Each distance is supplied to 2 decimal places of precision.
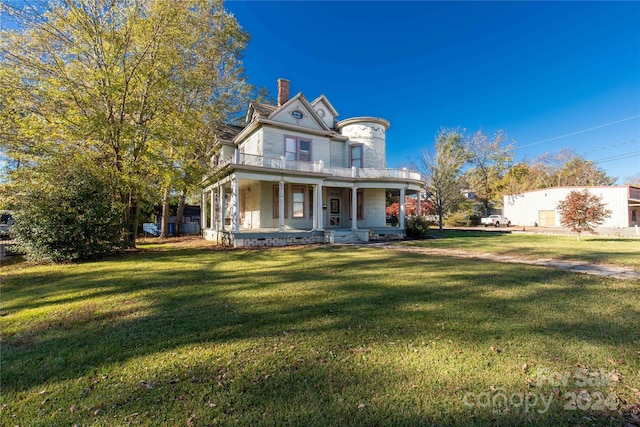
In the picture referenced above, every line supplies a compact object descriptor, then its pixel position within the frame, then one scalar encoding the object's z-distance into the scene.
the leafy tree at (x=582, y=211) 16.19
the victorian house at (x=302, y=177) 15.27
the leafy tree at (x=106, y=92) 10.63
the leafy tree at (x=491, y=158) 43.28
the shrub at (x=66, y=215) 9.44
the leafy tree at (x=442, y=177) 27.39
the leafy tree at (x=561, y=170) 47.06
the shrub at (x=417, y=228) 19.22
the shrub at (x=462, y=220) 38.59
